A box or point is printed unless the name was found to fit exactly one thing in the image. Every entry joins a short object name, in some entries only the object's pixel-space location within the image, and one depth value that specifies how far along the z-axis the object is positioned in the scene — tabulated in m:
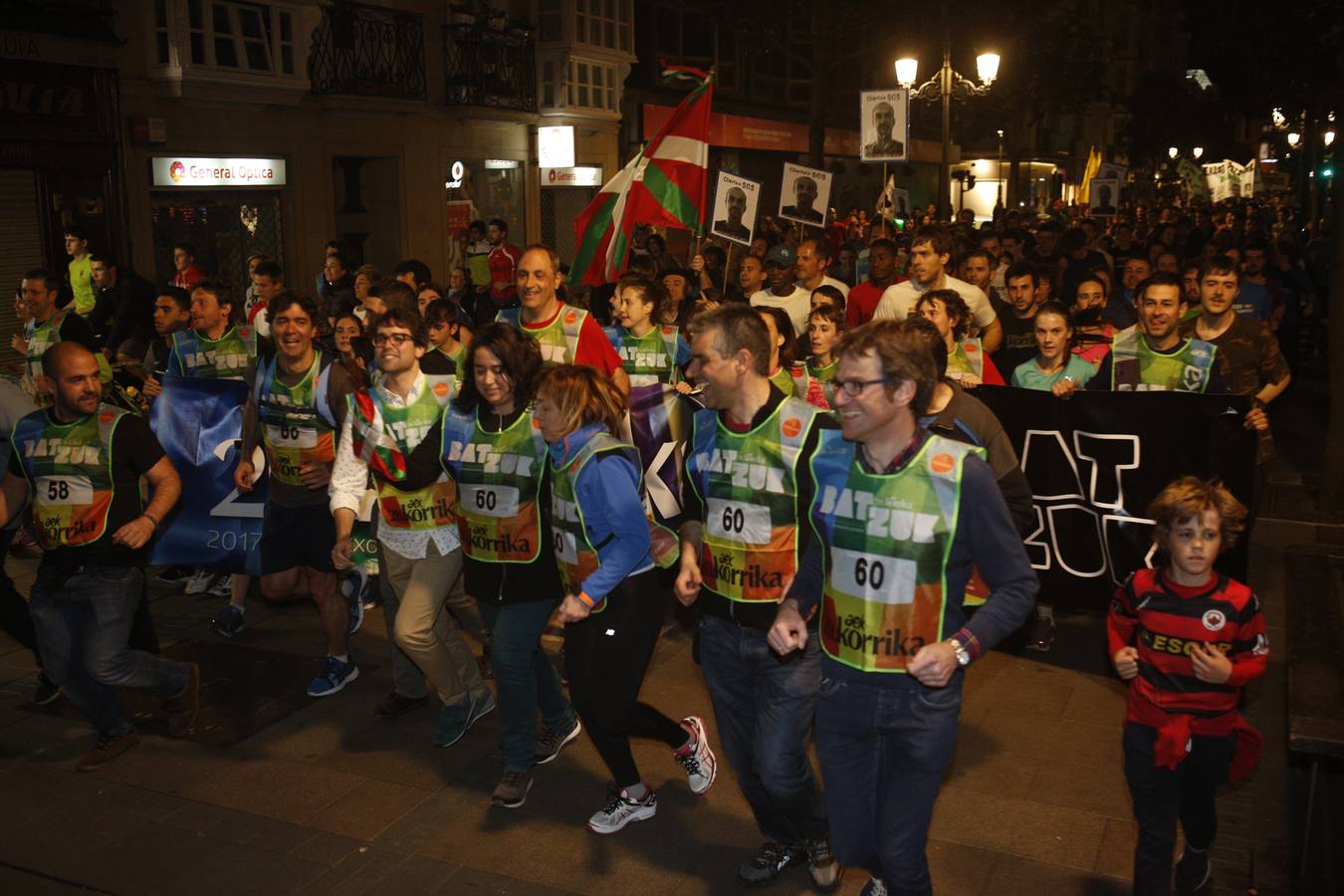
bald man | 5.72
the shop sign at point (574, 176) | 28.89
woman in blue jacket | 4.76
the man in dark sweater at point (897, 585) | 3.69
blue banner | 7.65
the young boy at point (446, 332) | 7.86
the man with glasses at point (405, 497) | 5.75
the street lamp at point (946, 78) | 19.34
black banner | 6.57
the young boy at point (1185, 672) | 4.21
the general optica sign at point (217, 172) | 18.75
